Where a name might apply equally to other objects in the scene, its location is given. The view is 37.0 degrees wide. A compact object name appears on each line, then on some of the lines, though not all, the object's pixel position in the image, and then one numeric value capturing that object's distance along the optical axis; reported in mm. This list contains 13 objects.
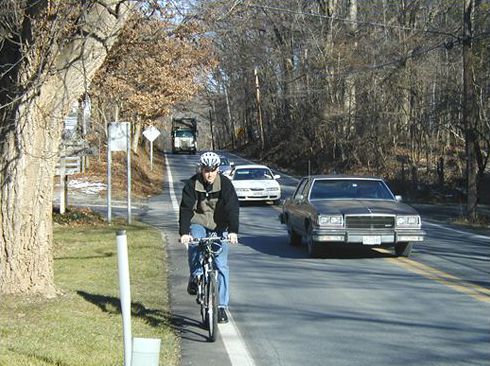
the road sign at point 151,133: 33719
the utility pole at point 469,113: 22719
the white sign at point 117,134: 20297
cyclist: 7914
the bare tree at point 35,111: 8547
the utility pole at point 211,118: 112138
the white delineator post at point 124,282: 5484
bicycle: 7535
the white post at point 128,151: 20297
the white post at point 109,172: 20406
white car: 27438
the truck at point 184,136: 77625
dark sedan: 13352
